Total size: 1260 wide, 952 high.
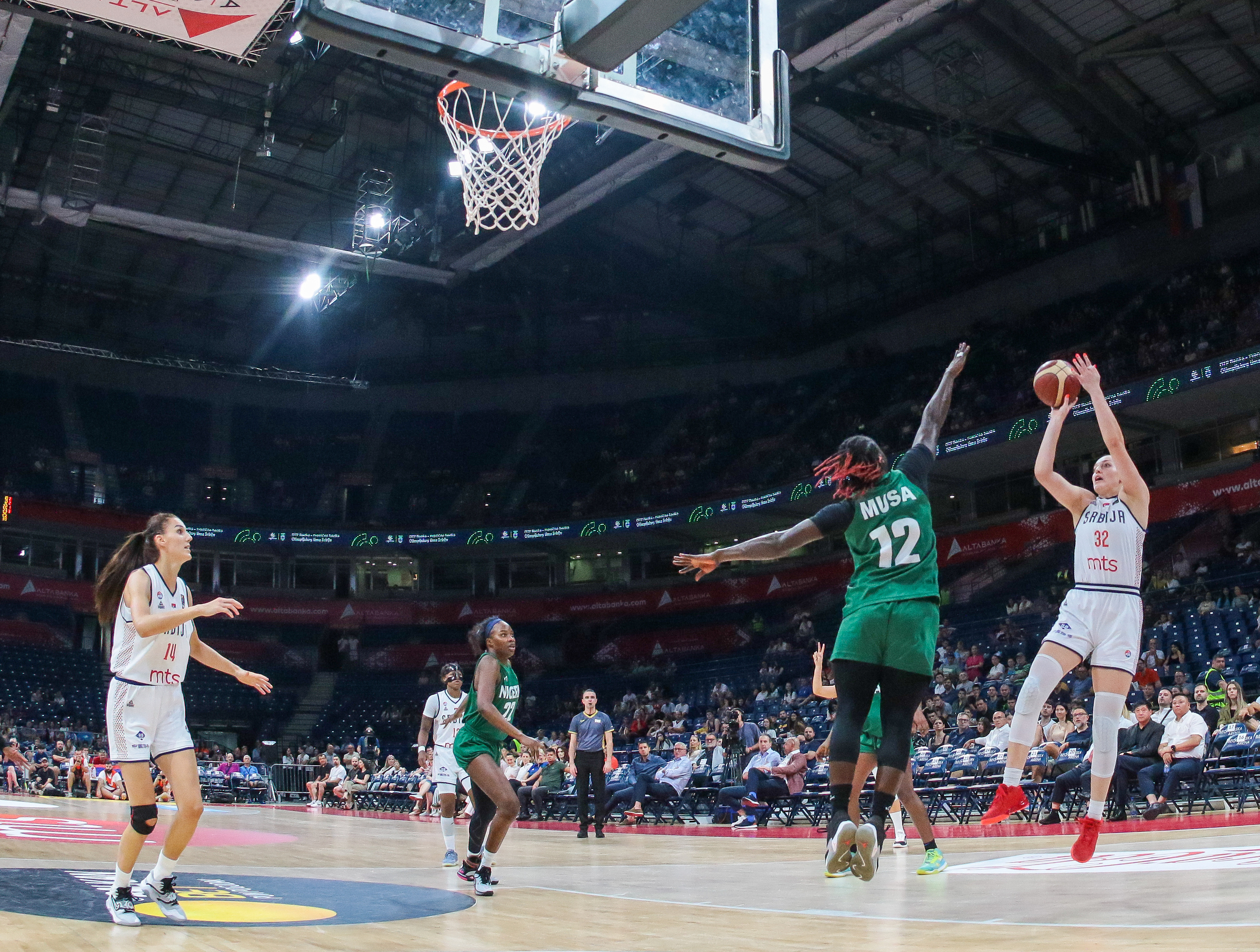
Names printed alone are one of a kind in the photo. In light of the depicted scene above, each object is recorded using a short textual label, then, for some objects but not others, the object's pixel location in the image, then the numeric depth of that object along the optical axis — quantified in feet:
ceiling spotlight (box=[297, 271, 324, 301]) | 98.02
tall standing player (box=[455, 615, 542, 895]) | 22.79
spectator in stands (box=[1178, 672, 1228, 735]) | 41.16
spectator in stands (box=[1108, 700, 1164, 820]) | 37.68
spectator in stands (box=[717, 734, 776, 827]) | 48.42
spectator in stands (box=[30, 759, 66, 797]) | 78.64
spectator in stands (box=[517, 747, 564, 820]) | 60.34
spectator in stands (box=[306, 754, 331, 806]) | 82.33
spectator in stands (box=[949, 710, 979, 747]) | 52.37
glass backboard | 20.52
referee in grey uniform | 45.16
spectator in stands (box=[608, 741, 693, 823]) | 52.54
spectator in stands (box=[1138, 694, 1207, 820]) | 36.50
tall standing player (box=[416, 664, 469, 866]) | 32.24
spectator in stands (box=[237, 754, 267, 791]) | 84.74
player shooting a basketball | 18.57
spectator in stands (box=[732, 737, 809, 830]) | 47.03
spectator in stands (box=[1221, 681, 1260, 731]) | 40.94
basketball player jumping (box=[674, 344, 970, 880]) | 16.35
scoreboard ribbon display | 76.54
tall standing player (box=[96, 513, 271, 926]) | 16.90
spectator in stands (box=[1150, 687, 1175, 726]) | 39.55
